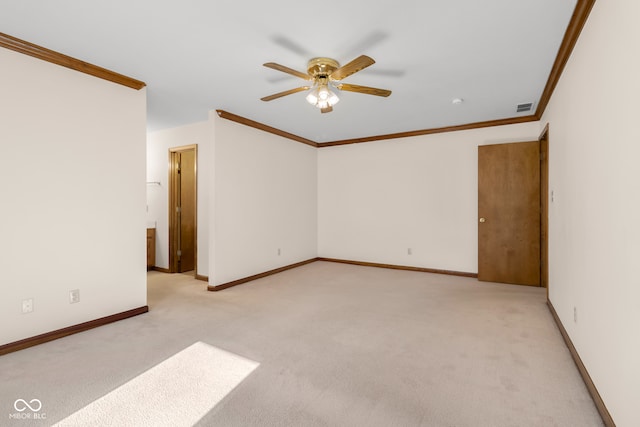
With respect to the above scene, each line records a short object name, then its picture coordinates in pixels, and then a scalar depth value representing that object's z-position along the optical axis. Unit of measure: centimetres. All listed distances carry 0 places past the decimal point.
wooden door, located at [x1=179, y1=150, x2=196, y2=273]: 552
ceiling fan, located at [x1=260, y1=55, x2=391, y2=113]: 279
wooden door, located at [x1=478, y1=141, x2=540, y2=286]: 456
